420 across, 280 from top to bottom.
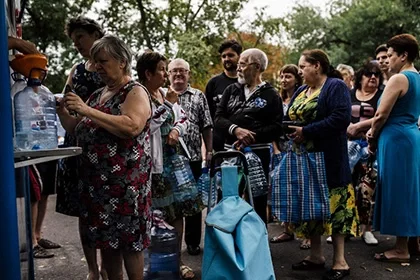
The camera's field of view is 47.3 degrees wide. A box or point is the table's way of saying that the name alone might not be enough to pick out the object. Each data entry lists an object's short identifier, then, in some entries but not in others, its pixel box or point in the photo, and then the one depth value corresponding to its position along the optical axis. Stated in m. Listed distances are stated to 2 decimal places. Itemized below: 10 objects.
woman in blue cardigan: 3.66
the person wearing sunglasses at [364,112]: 4.86
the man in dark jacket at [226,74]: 4.95
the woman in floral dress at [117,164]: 2.56
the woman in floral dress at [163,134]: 3.31
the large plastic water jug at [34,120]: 2.12
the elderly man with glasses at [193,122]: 4.36
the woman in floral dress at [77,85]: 3.17
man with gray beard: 4.09
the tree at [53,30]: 16.22
